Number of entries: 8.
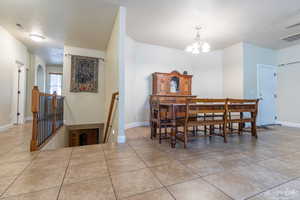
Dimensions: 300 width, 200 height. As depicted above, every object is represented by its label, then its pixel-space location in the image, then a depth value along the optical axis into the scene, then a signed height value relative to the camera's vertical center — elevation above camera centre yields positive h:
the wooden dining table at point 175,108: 2.46 -0.11
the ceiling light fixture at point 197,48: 3.12 +1.26
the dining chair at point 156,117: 2.72 -0.33
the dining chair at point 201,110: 2.44 -0.15
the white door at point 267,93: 4.63 +0.34
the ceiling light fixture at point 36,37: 3.69 +1.76
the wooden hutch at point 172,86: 4.30 +0.53
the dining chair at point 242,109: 2.90 -0.14
